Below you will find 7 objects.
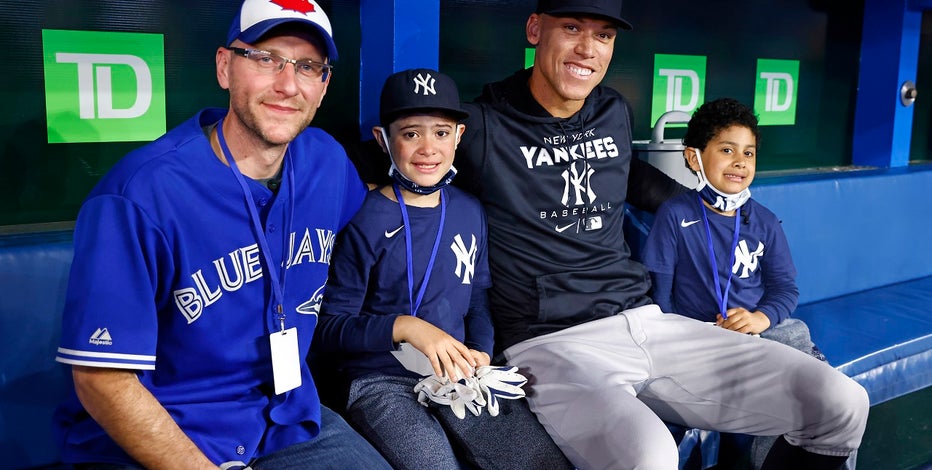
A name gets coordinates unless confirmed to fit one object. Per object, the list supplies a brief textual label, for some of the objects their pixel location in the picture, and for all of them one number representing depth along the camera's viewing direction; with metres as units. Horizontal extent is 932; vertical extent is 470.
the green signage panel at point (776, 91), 3.82
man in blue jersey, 1.36
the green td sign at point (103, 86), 2.11
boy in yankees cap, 1.77
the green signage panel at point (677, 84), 3.48
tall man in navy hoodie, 2.00
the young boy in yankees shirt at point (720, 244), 2.39
